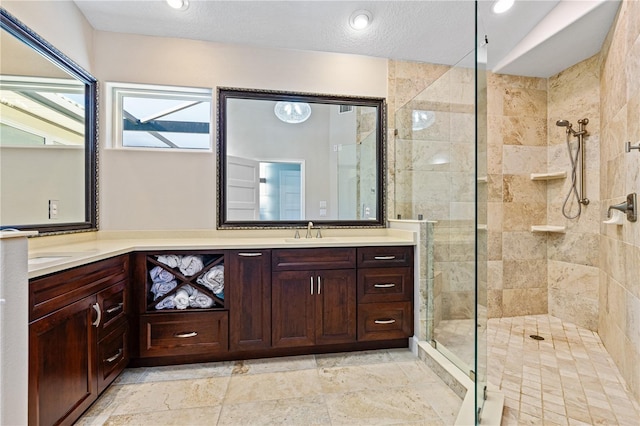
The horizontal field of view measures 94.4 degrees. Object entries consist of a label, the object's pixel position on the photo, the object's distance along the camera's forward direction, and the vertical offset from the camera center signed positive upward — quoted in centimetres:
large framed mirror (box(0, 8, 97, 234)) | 164 +49
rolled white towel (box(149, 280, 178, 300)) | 212 -55
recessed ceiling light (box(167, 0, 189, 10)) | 212 +152
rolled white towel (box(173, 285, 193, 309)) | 213 -61
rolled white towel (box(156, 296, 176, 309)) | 211 -65
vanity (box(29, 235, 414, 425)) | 186 -63
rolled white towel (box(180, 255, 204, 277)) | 215 -38
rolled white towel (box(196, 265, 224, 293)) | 217 -49
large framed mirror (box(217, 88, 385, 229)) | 263 +49
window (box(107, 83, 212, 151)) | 254 +84
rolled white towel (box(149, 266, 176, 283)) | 212 -44
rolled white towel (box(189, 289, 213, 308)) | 215 -63
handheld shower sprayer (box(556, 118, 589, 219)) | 282 +50
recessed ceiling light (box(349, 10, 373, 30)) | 227 +152
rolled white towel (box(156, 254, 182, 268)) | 212 -33
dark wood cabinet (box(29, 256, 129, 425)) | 125 -63
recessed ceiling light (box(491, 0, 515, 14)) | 224 +161
